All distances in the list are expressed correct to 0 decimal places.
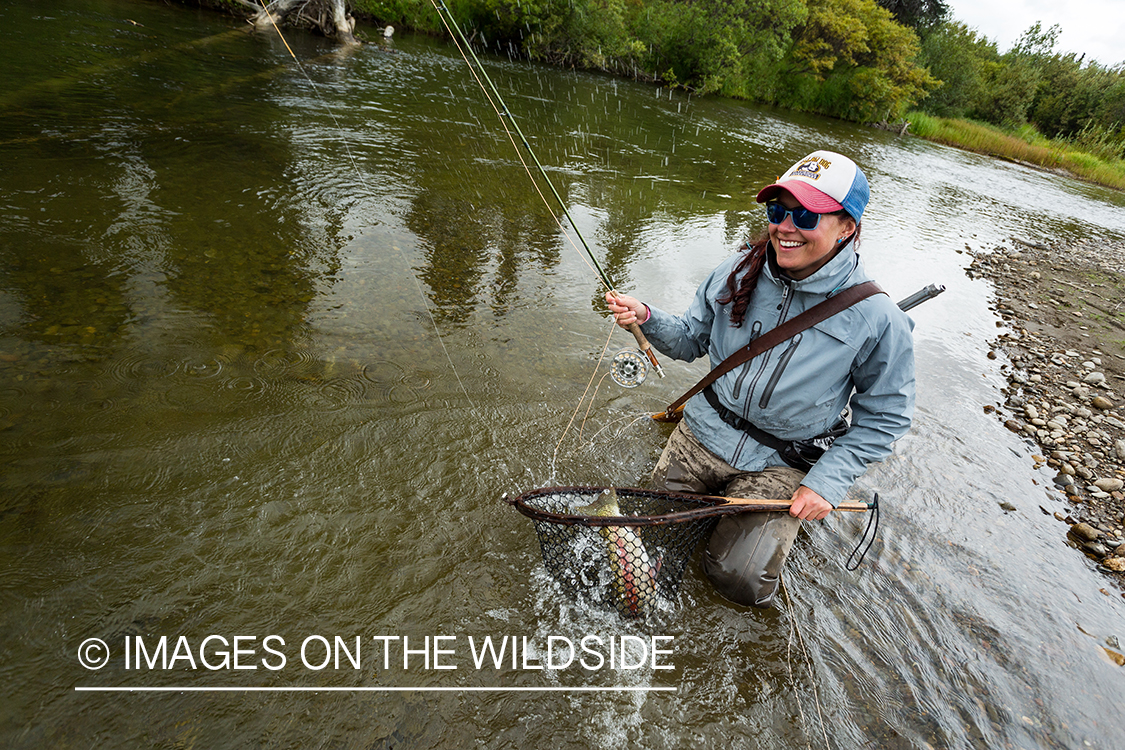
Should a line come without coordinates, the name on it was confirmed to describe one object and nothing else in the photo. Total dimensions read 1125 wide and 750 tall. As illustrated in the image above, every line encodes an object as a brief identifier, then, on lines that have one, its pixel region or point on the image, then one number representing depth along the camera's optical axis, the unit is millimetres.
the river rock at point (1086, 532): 4051
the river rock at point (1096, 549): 3939
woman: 2479
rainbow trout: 2670
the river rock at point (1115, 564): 3818
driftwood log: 17859
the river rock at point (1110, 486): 4520
